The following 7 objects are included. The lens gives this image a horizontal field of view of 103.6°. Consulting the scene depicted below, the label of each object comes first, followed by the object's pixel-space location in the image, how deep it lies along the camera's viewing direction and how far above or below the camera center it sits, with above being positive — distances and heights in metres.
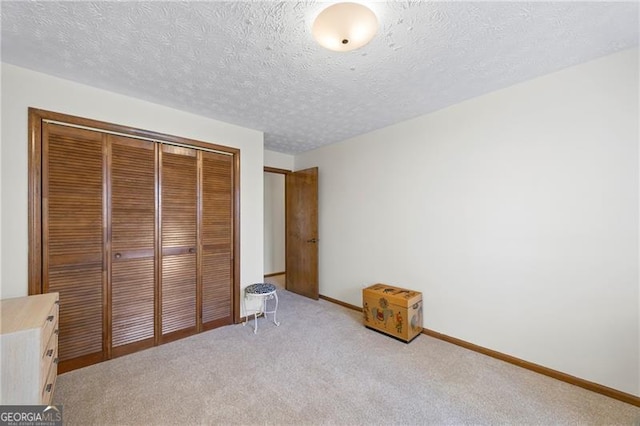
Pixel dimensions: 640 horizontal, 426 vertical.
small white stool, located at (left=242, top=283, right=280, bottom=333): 2.88 -1.03
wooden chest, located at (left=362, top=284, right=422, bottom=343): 2.59 -1.06
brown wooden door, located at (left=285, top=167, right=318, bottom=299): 3.98 -0.30
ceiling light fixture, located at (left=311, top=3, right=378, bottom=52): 1.25 +0.98
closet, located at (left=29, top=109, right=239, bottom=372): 2.02 -0.19
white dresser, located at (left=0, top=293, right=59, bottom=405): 1.30 -0.77
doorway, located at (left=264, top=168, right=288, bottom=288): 5.52 -0.22
